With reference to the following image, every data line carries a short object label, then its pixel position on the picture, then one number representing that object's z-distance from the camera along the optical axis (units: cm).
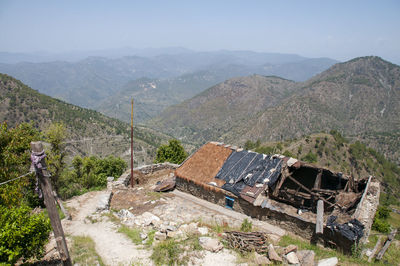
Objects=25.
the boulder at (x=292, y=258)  1078
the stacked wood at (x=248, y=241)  1174
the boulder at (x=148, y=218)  1547
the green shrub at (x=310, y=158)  6796
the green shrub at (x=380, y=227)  2734
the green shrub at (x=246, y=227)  1456
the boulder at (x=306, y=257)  1060
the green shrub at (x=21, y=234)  774
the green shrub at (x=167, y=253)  1073
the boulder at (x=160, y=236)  1309
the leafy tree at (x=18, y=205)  785
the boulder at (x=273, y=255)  1074
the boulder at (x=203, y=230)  1366
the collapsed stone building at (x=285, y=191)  1502
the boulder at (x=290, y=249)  1150
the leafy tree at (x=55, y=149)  2274
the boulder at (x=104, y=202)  1734
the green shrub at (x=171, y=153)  3350
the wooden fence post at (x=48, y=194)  764
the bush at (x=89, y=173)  2629
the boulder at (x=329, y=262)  1058
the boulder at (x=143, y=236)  1329
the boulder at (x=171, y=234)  1317
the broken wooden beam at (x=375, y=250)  1532
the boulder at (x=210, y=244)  1151
